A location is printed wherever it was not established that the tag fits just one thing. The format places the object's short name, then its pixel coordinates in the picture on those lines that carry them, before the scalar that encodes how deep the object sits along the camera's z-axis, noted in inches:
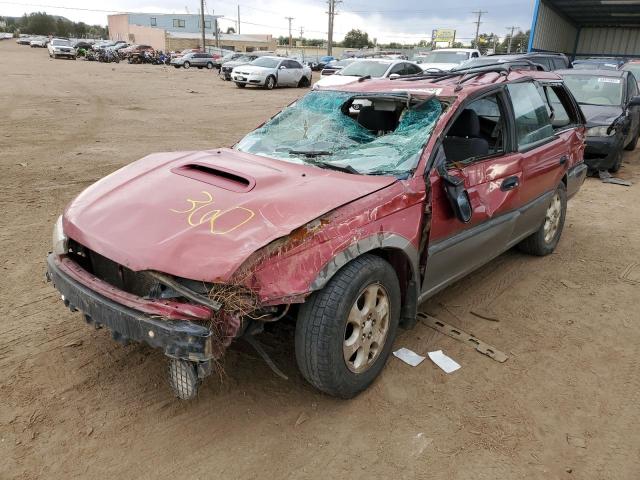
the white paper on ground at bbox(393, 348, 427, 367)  124.0
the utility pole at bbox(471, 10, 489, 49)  3243.1
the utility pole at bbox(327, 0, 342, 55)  1815.9
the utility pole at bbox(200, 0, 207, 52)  2316.7
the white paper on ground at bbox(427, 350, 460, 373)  122.3
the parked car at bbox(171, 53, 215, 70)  1462.8
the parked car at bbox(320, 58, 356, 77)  784.8
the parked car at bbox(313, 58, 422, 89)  621.0
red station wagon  88.6
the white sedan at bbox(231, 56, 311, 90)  823.7
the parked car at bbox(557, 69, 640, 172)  317.7
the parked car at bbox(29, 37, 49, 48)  2279.8
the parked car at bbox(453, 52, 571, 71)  464.9
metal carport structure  735.1
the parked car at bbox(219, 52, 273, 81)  989.2
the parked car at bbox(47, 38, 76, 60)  1509.6
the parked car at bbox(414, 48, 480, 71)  664.9
